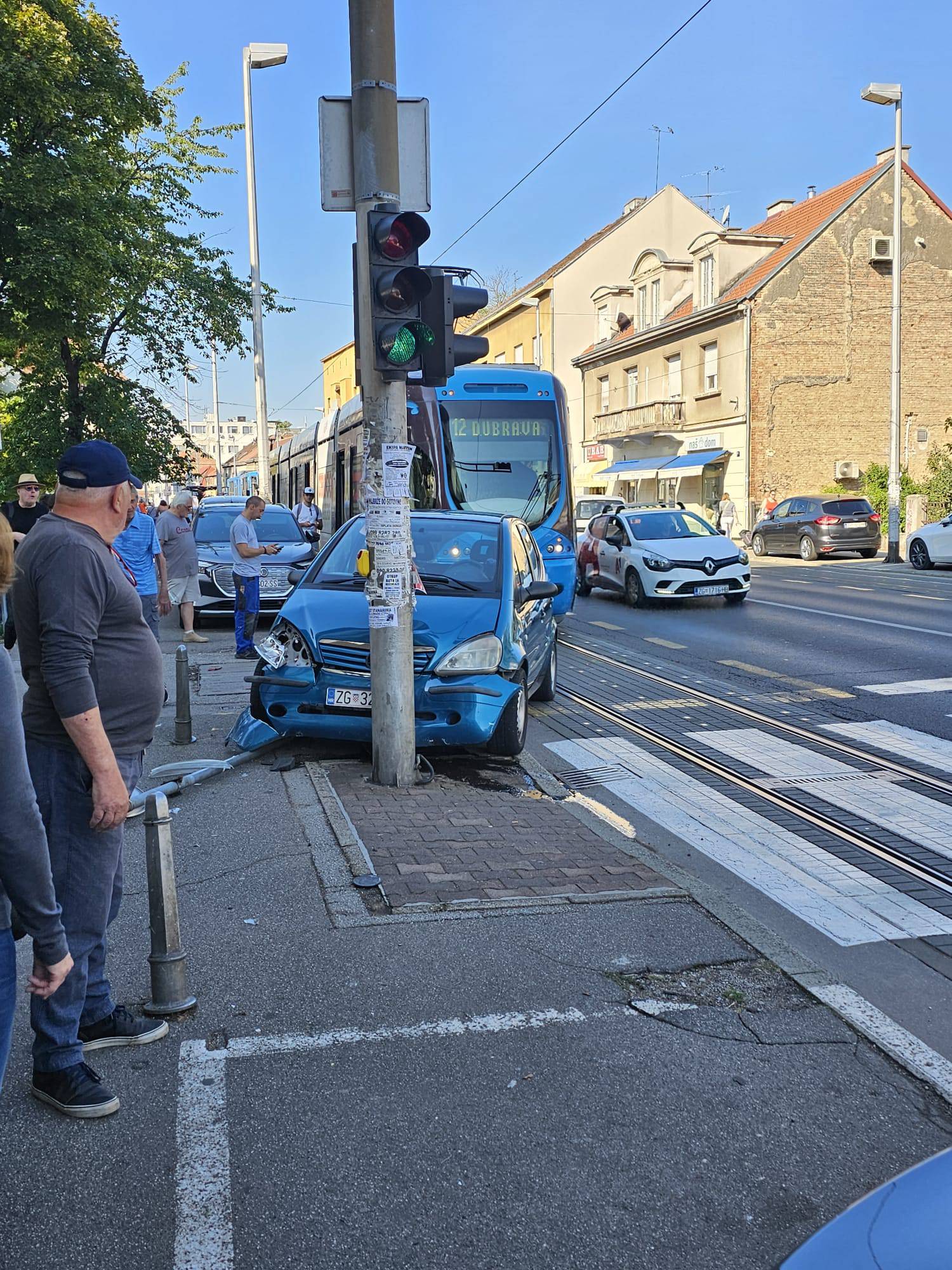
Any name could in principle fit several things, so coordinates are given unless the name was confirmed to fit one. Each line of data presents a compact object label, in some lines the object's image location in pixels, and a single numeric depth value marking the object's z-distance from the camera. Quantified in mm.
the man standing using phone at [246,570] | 12820
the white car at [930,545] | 24203
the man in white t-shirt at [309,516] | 19281
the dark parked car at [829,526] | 29828
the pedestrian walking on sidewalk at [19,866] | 2350
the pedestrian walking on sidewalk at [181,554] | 13703
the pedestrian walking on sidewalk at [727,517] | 36875
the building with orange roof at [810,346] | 38344
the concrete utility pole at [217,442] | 62544
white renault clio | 18047
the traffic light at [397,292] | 6480
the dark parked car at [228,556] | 15977
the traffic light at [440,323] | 6625
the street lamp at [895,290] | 27562
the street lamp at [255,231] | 27172
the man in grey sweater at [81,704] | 3170
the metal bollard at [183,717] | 8234
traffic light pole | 6617
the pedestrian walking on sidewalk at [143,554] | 10000
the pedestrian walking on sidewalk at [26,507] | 11852
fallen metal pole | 6070
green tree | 16906
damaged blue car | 7281
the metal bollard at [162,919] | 3852
